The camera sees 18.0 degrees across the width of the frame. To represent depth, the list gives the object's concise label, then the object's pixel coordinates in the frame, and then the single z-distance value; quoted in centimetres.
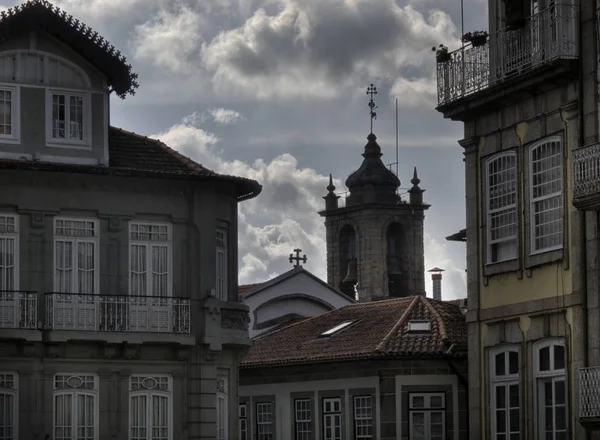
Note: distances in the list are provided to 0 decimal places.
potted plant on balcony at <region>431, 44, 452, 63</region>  3603
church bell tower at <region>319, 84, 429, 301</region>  10025
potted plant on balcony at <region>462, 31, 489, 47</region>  3569
